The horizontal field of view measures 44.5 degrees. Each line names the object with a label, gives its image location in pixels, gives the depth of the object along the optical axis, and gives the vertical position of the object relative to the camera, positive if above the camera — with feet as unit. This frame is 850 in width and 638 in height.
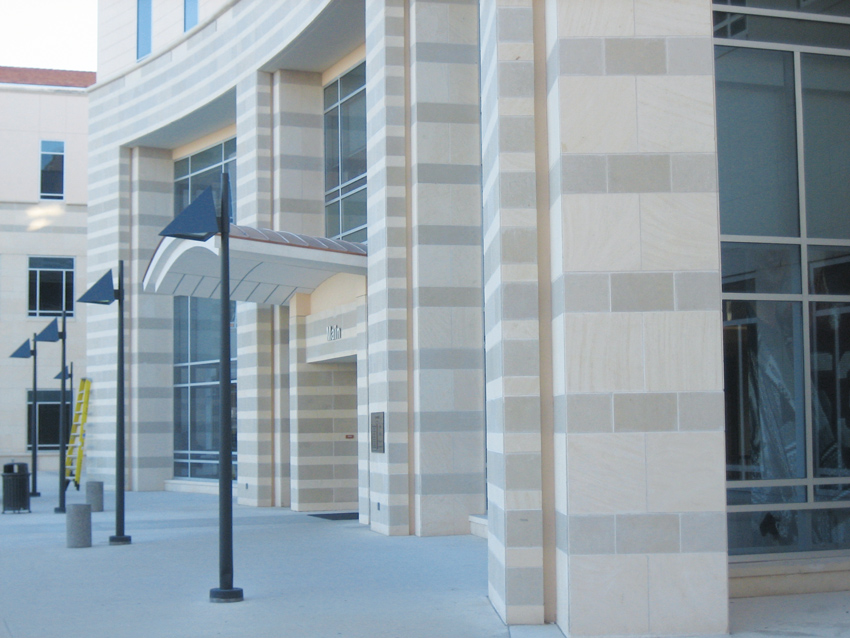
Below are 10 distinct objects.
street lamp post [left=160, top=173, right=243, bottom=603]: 33.88 +0.95
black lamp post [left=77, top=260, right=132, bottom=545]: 48.57 +0.76
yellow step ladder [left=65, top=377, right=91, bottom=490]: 92.07 -3.52
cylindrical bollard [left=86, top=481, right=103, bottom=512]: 70.59 -6.65
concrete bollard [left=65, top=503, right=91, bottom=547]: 50.65 -6.29
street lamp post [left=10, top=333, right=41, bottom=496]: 86.94 +3.64
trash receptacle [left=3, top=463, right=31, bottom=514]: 72.49 -6.44
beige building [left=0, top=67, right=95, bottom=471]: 132.87 +21.43
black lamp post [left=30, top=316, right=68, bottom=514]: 71.22 -0.41
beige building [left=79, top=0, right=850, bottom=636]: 27.22 +2.67
